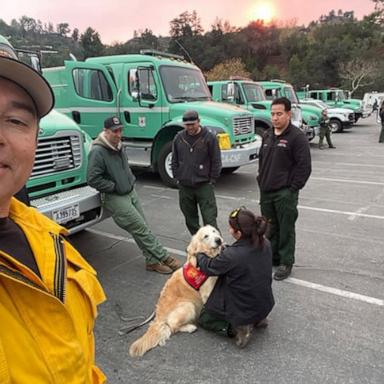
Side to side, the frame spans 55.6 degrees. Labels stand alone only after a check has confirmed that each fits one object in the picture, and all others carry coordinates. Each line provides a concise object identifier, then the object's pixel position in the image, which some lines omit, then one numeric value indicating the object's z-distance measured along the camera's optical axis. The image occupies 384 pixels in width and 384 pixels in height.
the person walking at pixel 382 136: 15.42
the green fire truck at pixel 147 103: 7.73
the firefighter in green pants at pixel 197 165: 4.59
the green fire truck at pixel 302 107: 14.27
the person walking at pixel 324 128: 13.94
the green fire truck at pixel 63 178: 3.64
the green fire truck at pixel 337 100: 22.16
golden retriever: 3.06
